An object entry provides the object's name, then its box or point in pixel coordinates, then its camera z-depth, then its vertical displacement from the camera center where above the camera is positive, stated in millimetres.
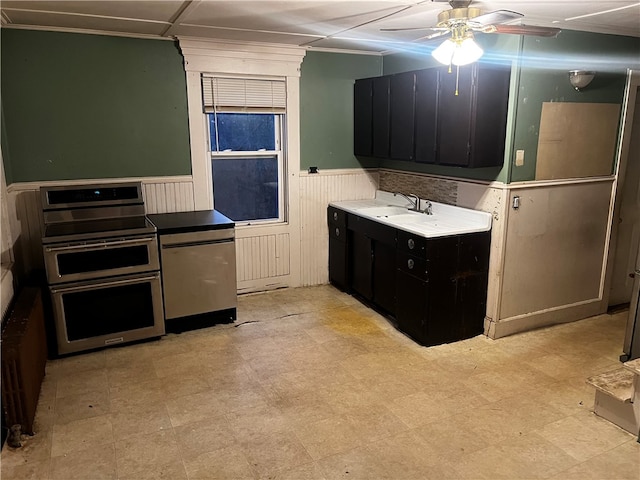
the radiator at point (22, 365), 2473 -1203
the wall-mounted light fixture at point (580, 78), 3535 +410
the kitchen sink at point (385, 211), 4383 -683
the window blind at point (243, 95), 4234 +364
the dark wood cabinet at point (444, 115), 3393 +157
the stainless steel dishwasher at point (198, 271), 3736 -1051
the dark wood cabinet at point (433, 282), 3527 -1098
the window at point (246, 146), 4316 -91
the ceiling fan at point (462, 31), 2371 +526
